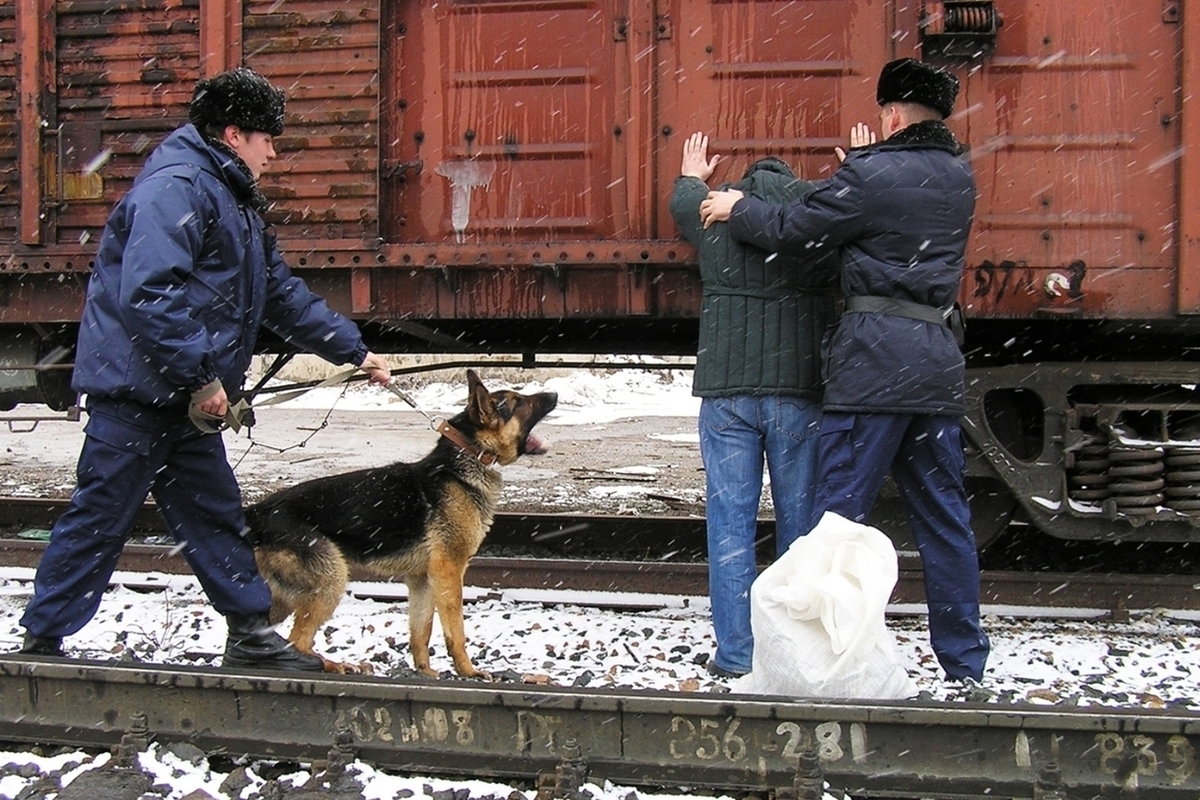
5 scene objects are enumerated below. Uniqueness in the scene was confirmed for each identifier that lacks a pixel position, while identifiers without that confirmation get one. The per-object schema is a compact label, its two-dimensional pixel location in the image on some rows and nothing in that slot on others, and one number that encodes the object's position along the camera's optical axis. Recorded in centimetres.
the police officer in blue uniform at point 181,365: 297
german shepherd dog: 362
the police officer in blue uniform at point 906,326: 334
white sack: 285
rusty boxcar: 427
